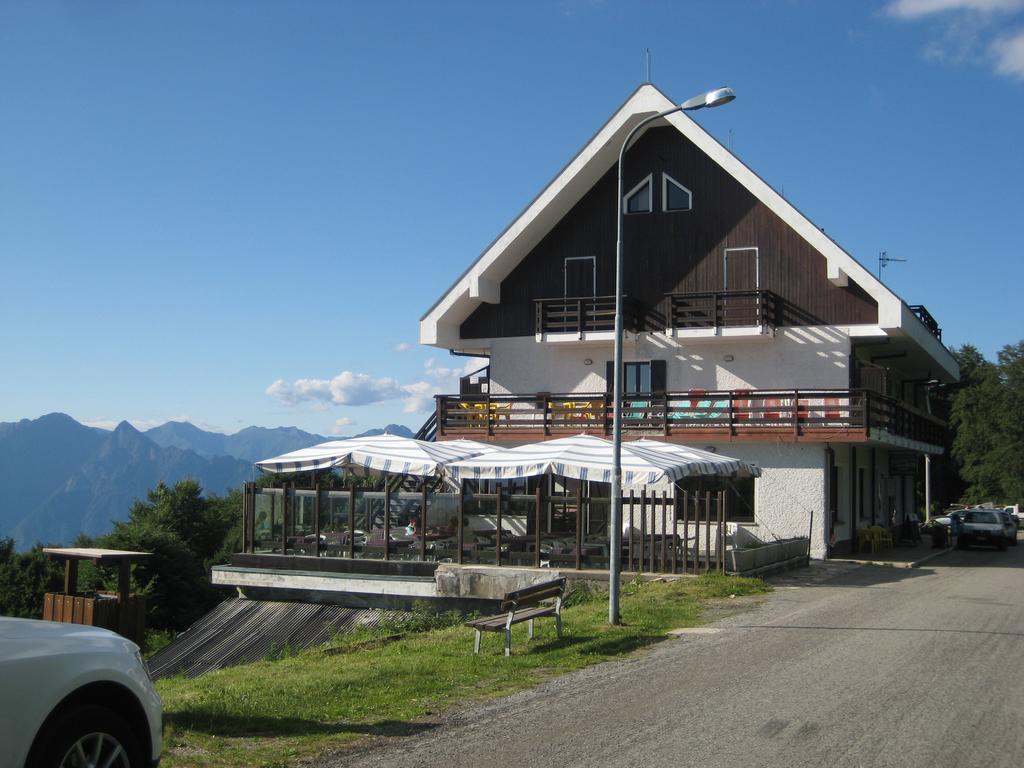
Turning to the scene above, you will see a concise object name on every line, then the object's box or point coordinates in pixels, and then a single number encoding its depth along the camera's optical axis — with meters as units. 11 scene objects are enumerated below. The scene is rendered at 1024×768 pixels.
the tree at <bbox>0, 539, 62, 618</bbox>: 32.22
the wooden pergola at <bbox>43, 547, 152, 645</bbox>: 9.80
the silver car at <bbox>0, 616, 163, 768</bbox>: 5.14
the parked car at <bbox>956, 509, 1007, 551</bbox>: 34.19
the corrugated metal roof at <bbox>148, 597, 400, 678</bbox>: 18.91
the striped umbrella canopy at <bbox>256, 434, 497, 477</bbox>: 22.38
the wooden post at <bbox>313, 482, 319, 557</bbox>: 22.52
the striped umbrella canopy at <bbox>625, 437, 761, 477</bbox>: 21.70
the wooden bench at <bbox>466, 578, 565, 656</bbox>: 12.51
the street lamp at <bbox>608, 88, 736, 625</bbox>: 14.77
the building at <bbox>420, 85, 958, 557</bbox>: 27.78
